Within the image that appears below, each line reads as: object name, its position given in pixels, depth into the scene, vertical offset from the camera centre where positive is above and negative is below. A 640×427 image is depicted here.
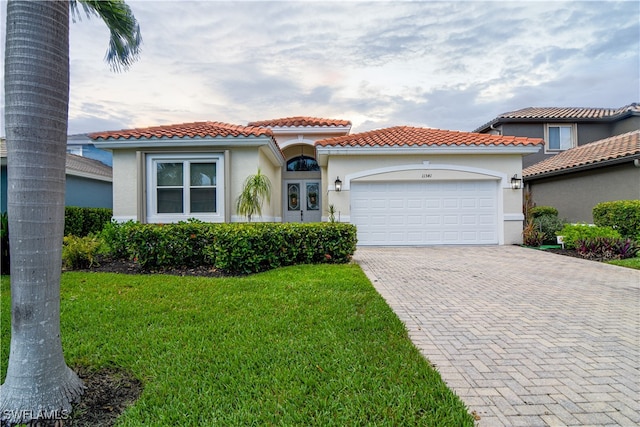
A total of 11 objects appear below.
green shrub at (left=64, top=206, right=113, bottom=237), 12.37 +0.05
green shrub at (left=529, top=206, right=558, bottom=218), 13.56 +0.21
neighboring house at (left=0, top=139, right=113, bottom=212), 15.41 +1.92
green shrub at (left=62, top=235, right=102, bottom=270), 7.11 -0.74
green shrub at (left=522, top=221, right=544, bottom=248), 11.24 -0.73
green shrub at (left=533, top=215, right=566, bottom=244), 11.85 -0.39
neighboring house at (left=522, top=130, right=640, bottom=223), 11.52 +1.72
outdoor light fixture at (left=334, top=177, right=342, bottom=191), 11.09 +1.22
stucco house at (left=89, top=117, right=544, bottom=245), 9.98 +1.24
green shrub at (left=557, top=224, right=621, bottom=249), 9.52 -0.51
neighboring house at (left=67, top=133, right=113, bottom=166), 21.77 +5.06
